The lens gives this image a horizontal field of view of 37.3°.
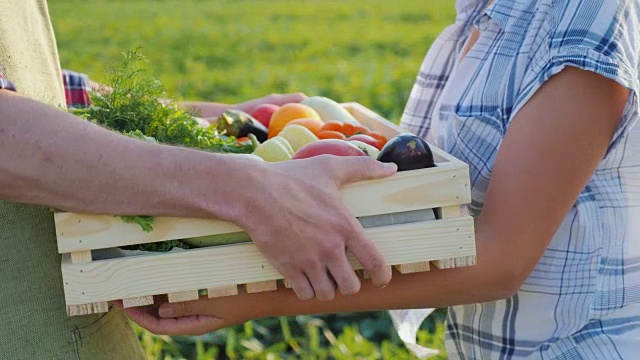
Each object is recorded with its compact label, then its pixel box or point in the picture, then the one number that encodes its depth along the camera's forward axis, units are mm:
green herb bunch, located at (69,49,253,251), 2154
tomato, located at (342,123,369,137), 2328
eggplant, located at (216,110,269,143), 2545
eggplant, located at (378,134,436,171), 1862
